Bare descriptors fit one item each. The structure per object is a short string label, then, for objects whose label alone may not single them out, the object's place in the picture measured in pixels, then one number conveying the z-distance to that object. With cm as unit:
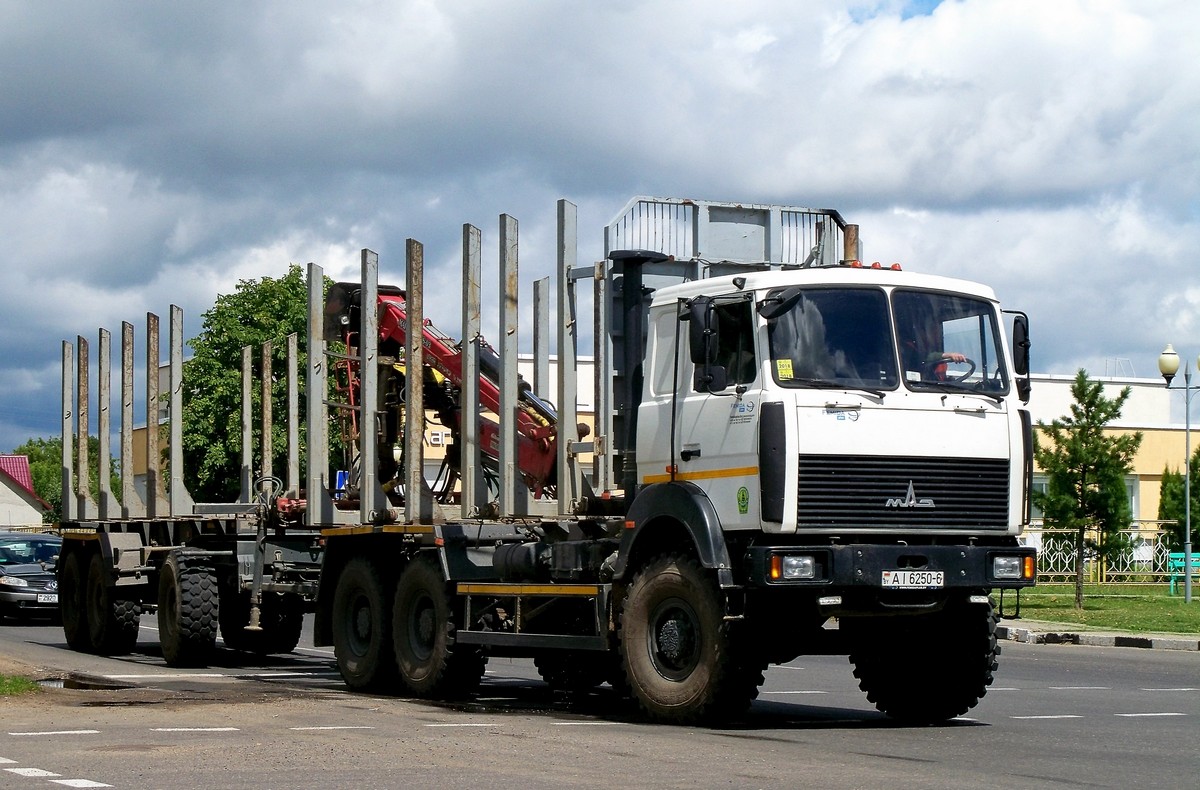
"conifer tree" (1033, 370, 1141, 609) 3341
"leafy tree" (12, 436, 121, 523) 13061
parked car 2709
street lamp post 3361
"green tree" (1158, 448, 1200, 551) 4841
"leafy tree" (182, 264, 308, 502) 3625
